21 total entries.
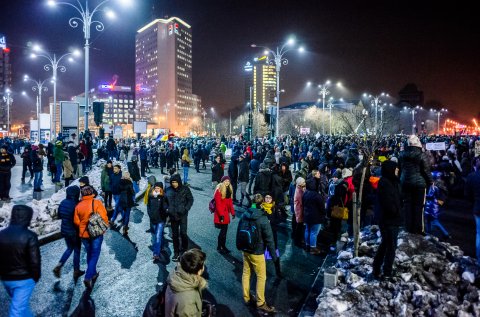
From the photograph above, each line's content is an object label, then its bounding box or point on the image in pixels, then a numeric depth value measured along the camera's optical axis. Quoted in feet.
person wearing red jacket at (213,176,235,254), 24.94
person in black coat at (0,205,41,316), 13.30
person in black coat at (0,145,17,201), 39.34
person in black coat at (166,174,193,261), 23.52
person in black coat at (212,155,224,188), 43.59
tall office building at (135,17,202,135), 521.65
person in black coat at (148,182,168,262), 23.69
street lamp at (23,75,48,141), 95.42
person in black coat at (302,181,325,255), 24.56
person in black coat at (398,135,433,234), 21.50
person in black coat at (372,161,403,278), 17.33
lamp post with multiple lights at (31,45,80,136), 75.83
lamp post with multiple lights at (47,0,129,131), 55.70
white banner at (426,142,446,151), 50.56
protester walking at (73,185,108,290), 19.75
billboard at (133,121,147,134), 98.15
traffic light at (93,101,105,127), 55.26
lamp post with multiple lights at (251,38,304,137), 82.93
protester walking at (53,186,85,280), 20.17
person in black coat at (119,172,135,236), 29.53
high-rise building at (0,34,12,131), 377.50
